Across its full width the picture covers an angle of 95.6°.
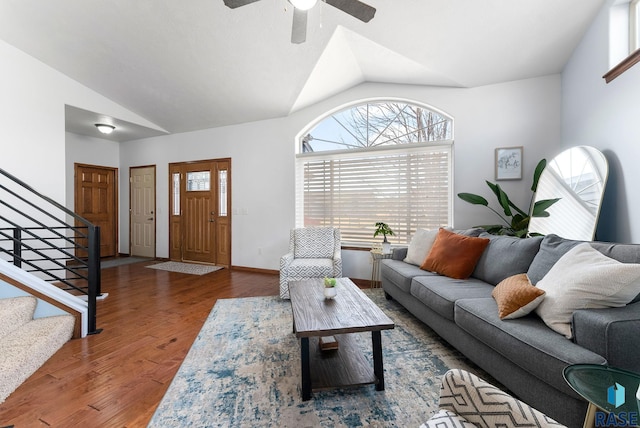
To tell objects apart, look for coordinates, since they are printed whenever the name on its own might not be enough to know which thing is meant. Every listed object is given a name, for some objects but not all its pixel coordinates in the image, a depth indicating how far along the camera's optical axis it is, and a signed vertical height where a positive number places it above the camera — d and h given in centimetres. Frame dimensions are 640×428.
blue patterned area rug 152 -107
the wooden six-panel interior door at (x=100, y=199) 570 +26
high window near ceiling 238 +149
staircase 179 -92
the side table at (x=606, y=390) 83 -56
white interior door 602 +2
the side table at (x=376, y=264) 372 -73
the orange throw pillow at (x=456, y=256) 267 -42
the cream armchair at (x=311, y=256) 338 -59
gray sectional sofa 125 -63
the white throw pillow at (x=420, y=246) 315 -39
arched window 393 +60
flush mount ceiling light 501 +147
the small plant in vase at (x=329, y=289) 214 -58
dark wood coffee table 164 -68
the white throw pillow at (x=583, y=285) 138 -38
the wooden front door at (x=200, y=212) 531 -1
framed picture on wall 342 +57
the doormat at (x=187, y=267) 493 -100
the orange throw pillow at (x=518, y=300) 166 -52
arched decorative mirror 246 +18
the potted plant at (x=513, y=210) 290 +1
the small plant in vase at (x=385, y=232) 374 -28
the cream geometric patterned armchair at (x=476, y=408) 82 -60
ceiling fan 184 +136
